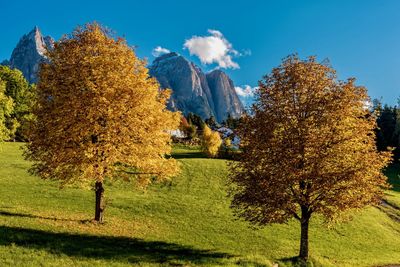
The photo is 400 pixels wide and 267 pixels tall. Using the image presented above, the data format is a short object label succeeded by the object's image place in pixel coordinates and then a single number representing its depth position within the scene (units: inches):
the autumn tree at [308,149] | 945.5
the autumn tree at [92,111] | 959.0
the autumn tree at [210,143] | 3117.6
